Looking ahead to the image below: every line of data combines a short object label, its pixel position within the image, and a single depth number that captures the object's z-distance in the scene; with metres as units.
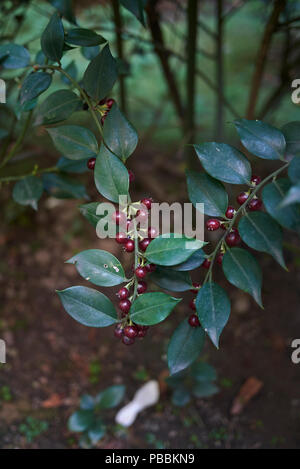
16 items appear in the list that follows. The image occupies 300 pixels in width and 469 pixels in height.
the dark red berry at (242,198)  0.68
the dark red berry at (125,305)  0.67
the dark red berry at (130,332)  0.65
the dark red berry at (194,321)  0.74
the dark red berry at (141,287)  0.70
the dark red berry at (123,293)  0.66
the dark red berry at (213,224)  0.69
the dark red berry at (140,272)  0.67
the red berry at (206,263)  0.74
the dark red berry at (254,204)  0.69
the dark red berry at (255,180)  0.70
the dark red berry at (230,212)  0.70
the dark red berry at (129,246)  0.68
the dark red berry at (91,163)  0.78
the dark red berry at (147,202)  0.70
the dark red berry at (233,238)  0.70
